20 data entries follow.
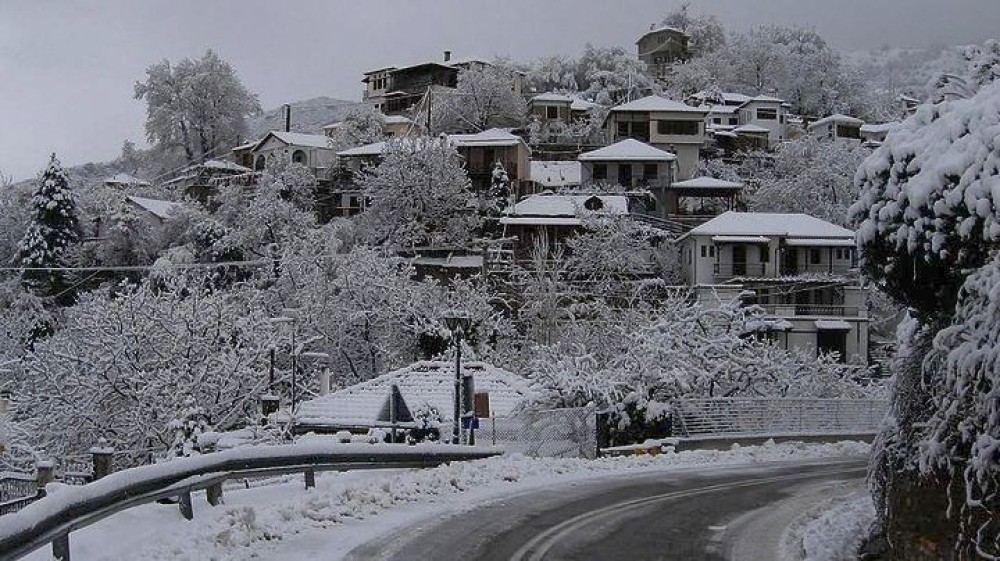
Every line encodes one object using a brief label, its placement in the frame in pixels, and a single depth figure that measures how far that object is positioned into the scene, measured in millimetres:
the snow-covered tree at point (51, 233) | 66375
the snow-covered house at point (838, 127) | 97688
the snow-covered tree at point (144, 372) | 32719
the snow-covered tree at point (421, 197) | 65188
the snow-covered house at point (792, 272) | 56875
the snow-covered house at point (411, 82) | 110188
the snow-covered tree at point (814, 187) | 73050
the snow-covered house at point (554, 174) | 76062
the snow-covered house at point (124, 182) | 88125
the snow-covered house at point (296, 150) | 86562
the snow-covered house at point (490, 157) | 75062
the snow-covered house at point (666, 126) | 81562
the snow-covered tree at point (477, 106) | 93062
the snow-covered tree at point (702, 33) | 141000
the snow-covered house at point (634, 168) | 72125
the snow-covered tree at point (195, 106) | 100438
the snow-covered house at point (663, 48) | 136875
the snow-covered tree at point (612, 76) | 112506
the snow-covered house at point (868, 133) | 94275
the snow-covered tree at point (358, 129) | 87438
